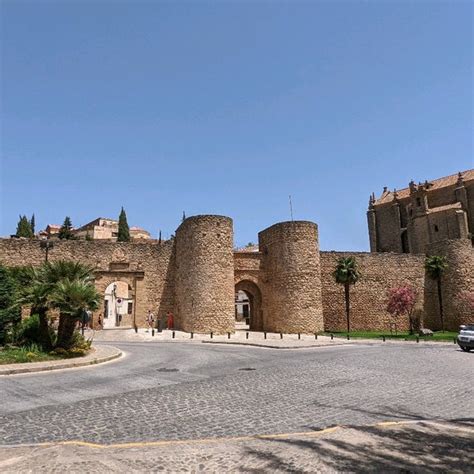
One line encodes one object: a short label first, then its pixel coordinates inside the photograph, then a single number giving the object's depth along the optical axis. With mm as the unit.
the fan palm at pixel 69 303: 16266
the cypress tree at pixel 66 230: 73638
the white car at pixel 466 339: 20984
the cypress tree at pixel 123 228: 70250
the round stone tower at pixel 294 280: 32719
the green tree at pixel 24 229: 66312
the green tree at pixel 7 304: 17156
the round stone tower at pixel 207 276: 30672
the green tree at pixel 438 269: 40000
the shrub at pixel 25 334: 17188
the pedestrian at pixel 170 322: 33381
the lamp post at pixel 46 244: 29281
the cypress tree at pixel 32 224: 74262
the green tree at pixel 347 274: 35812
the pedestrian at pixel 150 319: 32588
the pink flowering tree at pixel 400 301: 35500
